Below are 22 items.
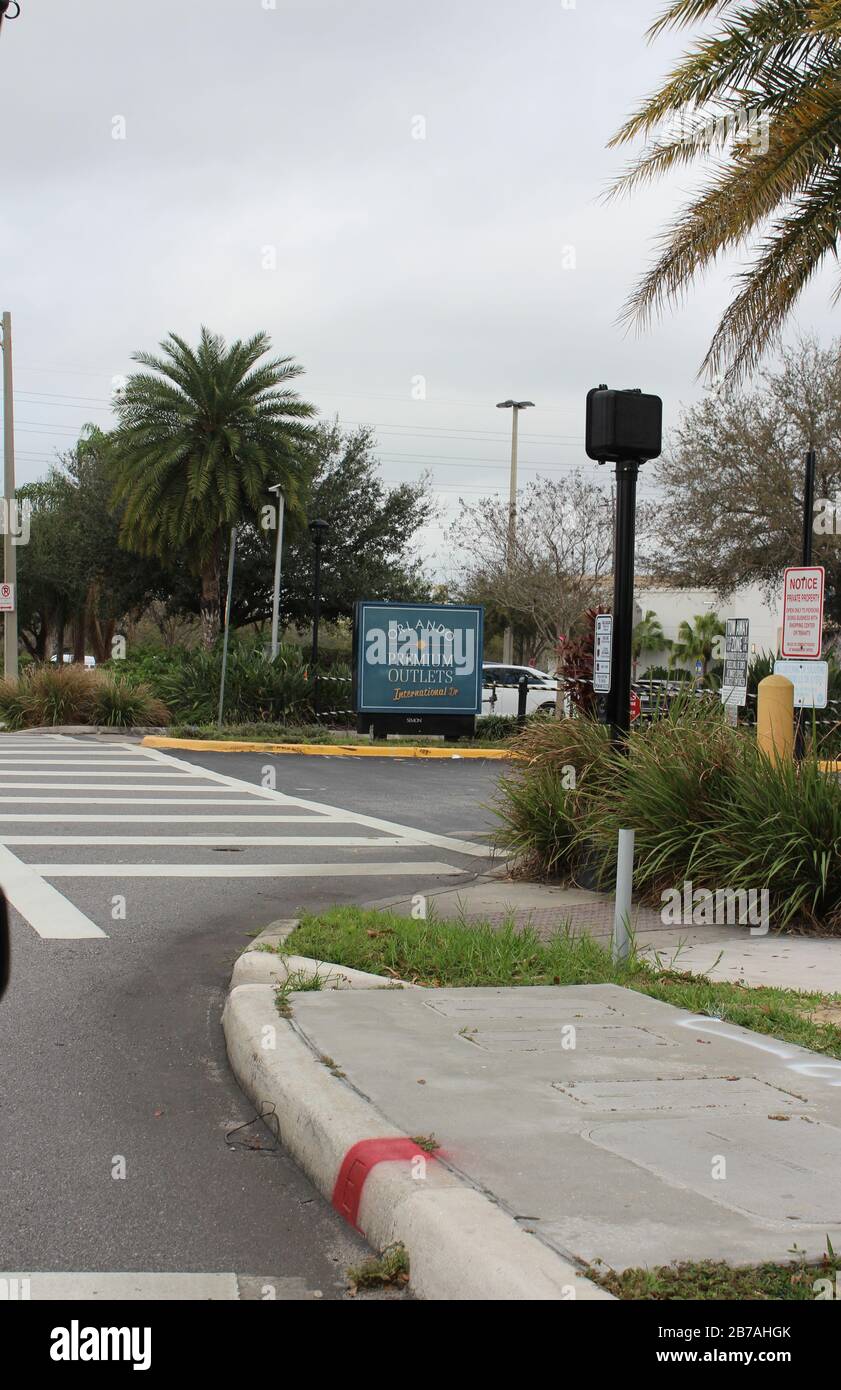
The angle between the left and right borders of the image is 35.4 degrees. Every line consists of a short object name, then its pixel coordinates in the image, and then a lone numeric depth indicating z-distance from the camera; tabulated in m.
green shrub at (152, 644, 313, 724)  25.80
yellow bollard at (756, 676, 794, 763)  9.83
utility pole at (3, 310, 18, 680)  28.09
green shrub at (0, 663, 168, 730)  25.11
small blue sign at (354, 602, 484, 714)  24.50
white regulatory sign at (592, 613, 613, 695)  9.52
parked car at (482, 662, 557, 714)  28.41
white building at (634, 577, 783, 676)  43.44
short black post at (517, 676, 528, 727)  26.48
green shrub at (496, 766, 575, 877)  9.88
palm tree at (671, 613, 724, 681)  50.97
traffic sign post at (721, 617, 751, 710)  15.18
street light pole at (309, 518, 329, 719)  25.94
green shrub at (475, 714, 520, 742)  26.17
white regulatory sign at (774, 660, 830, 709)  11.12
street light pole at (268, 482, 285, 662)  28.55
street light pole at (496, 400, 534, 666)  38.89
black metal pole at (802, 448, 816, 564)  17.52
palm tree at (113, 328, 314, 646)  29.42
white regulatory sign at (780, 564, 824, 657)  11.20
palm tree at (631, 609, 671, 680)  52.23
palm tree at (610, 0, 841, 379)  11.34
